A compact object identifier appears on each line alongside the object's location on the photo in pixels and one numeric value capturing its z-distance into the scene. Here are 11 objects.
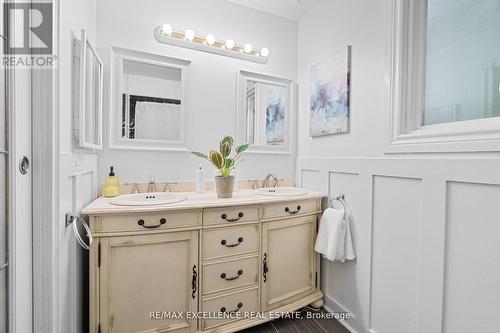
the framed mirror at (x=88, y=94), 1.10
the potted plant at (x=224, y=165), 1.57
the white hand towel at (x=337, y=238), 1.53
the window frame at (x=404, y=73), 1.28
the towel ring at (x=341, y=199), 1.63
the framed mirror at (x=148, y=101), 1.63
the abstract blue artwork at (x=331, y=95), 1.65
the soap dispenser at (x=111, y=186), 1.51
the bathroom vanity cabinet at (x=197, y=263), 1.17
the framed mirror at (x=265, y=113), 2.00
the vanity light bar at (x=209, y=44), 1.71
